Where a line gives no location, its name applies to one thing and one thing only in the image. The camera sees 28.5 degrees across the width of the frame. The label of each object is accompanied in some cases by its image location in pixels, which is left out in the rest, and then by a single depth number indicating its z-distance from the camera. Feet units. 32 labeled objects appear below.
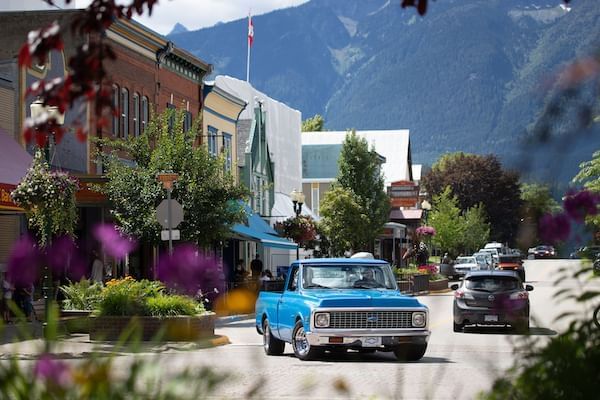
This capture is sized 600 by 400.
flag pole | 216.21
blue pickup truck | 60.64
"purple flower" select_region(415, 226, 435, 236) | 238.07
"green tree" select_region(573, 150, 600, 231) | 174.40
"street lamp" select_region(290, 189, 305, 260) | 160.45
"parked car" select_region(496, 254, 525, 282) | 204.87
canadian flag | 216.27
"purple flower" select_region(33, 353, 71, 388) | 18.89
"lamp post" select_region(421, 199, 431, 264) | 221.15
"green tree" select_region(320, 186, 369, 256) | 208.13
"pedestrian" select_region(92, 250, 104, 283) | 104.99
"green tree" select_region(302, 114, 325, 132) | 439.18
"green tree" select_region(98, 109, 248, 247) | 110.83
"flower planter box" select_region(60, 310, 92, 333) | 81.20
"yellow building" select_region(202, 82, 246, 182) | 164.25
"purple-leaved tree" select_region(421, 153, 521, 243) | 394.73
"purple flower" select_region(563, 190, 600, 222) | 22.07
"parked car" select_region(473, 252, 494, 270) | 227.94
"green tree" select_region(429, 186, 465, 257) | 319.06
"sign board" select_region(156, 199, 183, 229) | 101.09
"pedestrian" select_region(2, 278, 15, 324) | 93.56
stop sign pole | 93.15
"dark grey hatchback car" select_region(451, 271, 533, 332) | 88.12
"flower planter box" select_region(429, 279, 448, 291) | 186.67
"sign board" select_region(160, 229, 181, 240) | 94.66
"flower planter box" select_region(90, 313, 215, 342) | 76.79
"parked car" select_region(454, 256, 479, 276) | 230.48
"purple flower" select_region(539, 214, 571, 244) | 20.67
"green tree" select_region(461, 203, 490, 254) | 352.28
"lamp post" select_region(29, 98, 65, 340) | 69.87
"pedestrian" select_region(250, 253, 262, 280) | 144.36
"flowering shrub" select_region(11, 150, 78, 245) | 79.46
